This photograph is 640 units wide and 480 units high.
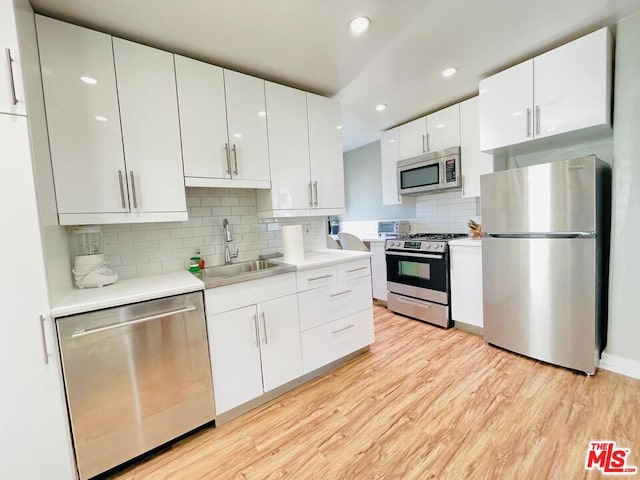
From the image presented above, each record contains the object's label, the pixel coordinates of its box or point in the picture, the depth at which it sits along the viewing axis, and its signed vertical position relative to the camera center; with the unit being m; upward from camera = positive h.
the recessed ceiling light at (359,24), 1.63 +1.21
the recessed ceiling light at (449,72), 2.32 +1.25
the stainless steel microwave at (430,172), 2.94 +0.52
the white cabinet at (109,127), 1.46 +0.63
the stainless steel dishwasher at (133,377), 1.28 -0.75
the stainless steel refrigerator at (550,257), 1.92 -0.37
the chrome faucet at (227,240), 2.23 -0.10
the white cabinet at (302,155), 2.24 +0.60
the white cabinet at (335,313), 2.05 -0.75
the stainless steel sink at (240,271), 1.65 -0.32
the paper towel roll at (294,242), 2.16 -0.15
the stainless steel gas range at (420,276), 2.88 -0.68
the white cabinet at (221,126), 1.83 +0.74
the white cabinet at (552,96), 1.89 +0.89
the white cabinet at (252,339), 1.66 -0.75
